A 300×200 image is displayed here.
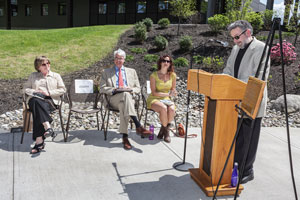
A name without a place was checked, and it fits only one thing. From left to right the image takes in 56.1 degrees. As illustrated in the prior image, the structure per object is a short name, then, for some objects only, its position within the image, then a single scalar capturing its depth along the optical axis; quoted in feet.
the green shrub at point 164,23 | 49.73
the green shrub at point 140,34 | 41.34
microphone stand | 12.12
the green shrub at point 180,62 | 34.61
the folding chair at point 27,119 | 14.68
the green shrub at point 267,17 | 51.38
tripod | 7.22
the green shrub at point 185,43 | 37.78
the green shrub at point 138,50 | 38.06
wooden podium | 9.03
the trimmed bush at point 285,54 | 35.36
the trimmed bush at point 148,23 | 48.16
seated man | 14.70
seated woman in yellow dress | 15.64
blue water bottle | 9.84
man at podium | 10.03
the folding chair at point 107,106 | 15.53
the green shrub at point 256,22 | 44.89
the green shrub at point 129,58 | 35.37
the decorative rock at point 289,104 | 25.02
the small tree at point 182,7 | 46.14
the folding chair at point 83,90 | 15.35
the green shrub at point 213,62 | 33.53
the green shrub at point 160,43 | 38.47
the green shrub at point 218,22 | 44.48
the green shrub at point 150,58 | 35.05
